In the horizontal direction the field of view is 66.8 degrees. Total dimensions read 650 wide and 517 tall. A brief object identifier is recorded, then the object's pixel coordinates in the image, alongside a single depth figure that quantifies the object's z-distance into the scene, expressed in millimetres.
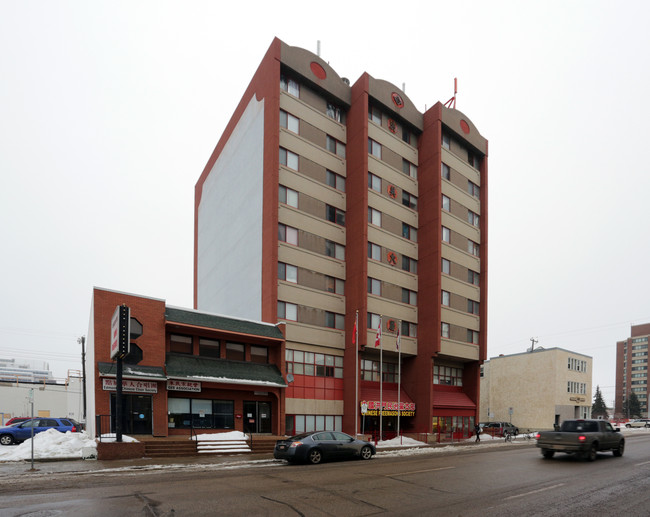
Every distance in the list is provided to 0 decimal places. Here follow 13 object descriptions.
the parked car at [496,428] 50781
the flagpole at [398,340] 37297
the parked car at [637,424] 76375
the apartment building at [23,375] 182025
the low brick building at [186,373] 26828
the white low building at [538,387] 64375
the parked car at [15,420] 33688
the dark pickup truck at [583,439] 19969
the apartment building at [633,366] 158375
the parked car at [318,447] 20125
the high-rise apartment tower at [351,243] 37375
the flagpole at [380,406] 36250
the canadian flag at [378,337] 35031
